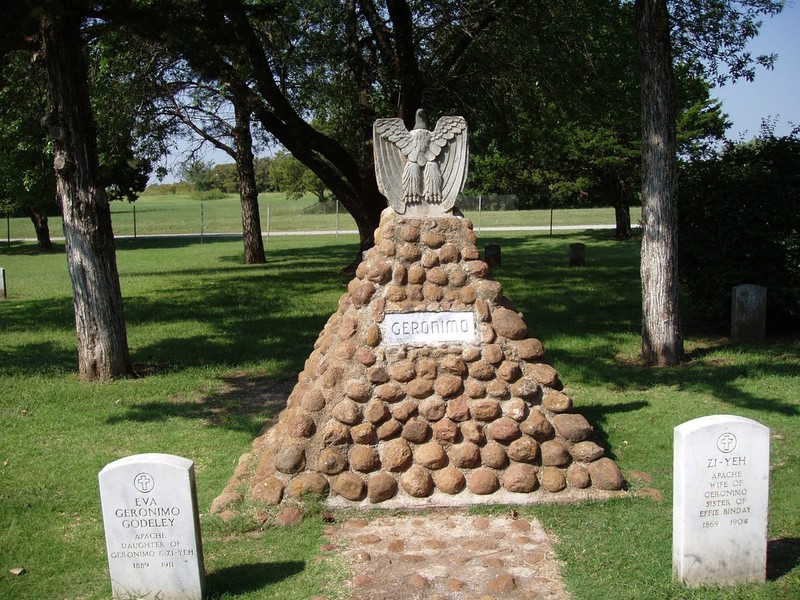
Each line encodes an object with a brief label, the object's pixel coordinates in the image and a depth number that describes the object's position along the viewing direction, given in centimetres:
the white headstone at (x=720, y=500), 456
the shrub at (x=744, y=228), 1164
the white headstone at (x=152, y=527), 440
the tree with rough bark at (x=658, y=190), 991
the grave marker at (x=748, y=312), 1127
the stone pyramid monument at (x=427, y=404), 597
